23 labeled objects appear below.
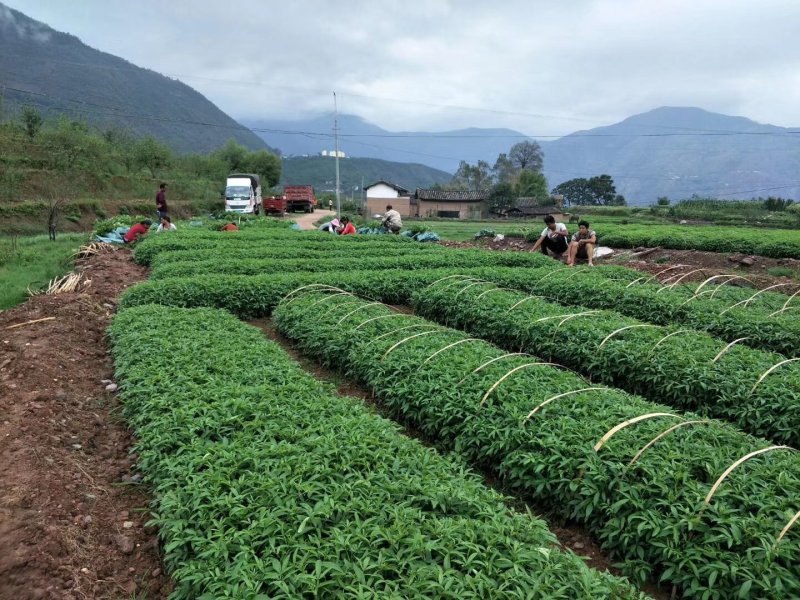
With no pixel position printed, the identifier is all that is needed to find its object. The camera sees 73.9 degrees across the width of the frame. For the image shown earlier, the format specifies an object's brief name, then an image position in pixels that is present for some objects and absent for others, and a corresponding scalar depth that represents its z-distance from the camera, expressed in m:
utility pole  35.70
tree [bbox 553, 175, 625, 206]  80.12
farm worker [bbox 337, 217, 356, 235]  19.22
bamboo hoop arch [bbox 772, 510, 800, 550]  3.13
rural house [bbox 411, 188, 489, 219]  59.94
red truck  45.69
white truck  33.31
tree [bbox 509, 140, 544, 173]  91.50
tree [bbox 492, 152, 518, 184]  89.41
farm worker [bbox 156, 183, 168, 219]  19.95
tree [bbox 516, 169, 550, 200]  68.19
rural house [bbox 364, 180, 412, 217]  61.56
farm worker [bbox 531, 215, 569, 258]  14.89
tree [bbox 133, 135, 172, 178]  43.06
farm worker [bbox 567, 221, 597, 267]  13.74
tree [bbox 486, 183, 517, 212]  63.00
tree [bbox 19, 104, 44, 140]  35.97
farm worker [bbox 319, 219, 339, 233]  20.28
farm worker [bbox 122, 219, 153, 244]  17.36
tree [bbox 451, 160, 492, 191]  86.75
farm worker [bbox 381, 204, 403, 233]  20.83
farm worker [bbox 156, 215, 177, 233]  19.42
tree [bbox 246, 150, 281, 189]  63.19
